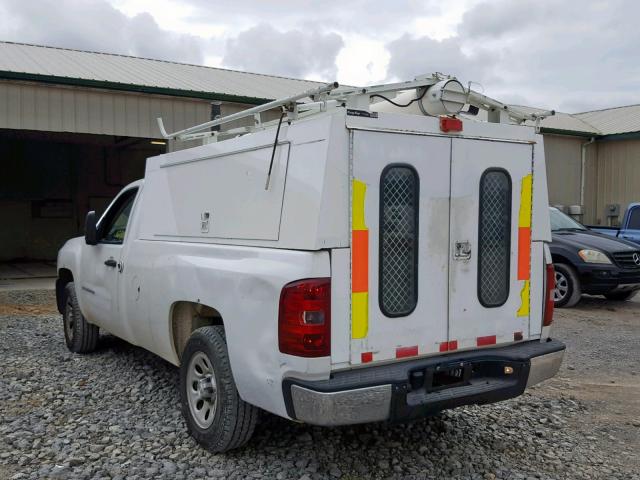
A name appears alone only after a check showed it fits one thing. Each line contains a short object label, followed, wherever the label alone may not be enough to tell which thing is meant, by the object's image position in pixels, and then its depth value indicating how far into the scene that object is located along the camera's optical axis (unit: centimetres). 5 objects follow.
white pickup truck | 334
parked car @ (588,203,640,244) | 1180
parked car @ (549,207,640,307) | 951
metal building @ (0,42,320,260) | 1177
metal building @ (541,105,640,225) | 1955
